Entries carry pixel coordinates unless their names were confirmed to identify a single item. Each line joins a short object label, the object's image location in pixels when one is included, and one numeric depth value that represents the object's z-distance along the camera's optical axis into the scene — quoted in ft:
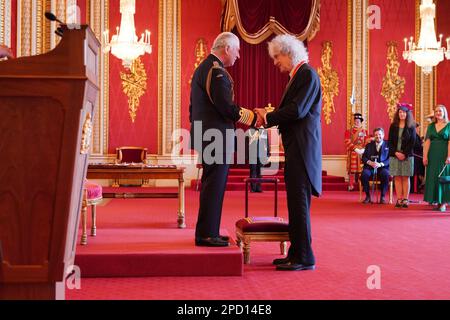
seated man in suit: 30.40
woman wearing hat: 27.12
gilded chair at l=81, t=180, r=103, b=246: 14.20
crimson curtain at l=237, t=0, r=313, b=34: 42.09
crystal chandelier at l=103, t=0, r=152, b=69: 34.96
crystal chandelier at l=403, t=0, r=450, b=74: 36.47
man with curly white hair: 12.63
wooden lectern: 7.41
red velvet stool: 13.53
